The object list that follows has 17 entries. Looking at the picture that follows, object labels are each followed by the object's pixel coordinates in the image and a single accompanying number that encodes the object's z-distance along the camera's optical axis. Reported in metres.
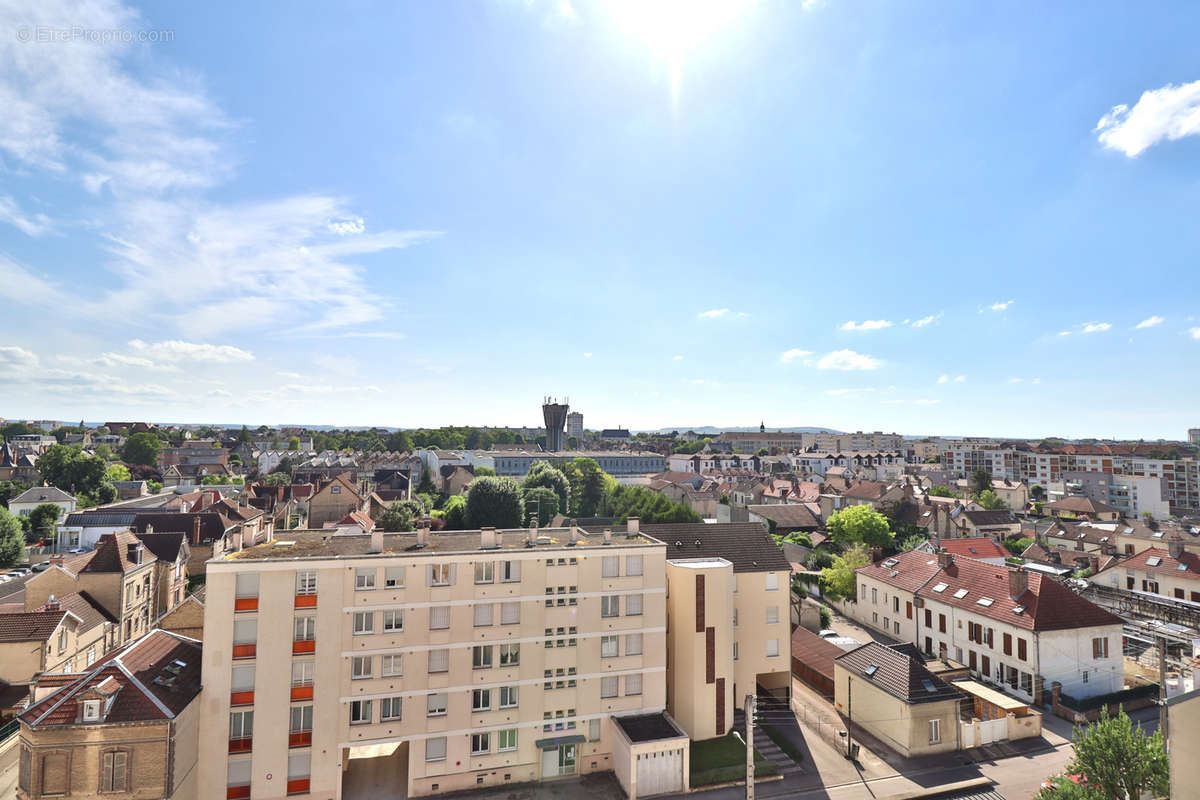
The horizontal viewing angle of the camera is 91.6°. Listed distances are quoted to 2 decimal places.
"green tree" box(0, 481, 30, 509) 98.00
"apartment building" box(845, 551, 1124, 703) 40.03
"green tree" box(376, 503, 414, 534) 74.75
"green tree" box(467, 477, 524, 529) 86.88
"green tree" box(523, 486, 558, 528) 98.62
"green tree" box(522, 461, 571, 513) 113.31
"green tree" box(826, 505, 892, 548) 76.88
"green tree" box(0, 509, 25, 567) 69.81
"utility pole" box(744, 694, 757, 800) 21.11
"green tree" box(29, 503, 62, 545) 85.19
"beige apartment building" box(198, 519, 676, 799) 28.66
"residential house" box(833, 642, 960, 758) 34.28
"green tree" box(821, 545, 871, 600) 60.62
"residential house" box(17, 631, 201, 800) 25.28
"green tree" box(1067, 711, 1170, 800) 23.09
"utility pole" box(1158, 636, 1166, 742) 22.69
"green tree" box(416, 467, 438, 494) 136.16
